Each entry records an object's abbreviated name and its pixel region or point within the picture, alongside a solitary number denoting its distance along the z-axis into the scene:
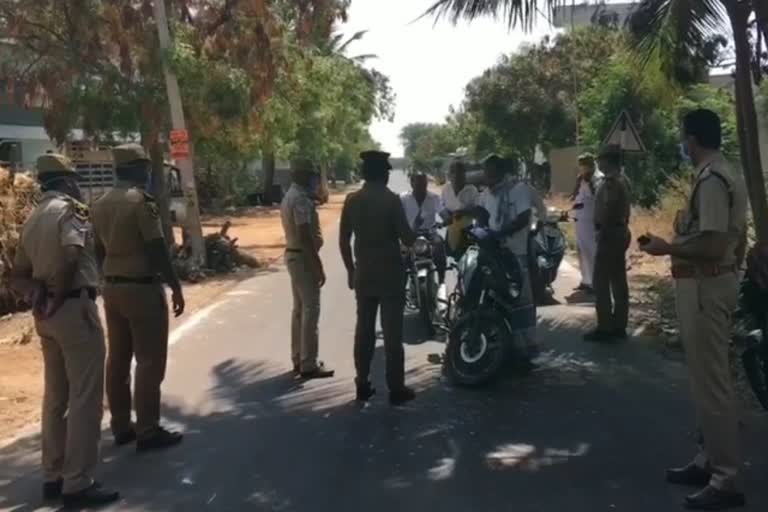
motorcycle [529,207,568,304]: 11.44
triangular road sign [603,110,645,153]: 15.40
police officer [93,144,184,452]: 6.16
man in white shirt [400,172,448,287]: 10.80
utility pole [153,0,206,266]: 16.66
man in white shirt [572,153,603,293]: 12.35
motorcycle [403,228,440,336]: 10.14
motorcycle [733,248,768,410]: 6.05
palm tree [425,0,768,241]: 9.31
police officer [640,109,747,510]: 4.90
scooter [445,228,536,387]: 7.79
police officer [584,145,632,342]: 9.45
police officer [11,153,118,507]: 5.33
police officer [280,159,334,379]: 8.12
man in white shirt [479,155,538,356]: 8.07
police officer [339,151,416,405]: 7.34
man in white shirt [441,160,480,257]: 9.02
